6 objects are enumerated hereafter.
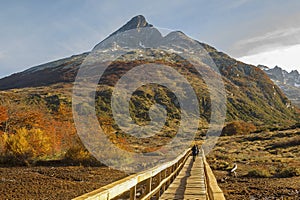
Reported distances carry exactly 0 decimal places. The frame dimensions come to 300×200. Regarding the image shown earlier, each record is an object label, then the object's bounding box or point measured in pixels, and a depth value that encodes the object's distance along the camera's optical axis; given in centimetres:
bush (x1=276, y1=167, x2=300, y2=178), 2322
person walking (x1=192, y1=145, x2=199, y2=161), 2995
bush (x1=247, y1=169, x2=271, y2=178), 2294
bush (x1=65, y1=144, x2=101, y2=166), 2933
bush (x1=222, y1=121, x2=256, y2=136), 8044
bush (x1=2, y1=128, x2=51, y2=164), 3009
